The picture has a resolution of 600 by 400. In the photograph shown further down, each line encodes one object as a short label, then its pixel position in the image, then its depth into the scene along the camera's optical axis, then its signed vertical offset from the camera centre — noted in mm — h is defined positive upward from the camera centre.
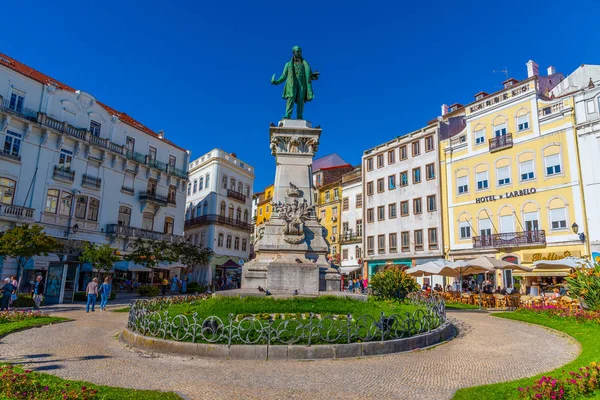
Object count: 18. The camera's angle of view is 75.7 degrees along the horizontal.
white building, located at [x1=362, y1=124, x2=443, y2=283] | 38594 +8170
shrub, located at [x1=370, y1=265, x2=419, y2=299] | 16047 -230
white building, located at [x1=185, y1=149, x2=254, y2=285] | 47406 +7939
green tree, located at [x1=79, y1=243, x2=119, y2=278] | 23797 +732
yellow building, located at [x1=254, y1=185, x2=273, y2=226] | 64137 +11792
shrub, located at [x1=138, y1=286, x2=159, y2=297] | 28816 -1467
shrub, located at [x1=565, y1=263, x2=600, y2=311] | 13273 -84
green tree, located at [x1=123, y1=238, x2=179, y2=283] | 29900 +1373
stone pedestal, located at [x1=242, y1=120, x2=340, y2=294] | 12867 +1554
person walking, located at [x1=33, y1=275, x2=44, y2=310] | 17830 -1408
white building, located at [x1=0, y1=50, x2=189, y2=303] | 27219 +7944
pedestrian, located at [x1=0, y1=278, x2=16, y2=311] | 15962 -1064
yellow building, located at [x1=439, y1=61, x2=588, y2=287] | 28891 +8437
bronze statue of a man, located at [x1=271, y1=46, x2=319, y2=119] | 16984 +8464
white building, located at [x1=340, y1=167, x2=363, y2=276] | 47250 +6769
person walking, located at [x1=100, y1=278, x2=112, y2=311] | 18202 -1108
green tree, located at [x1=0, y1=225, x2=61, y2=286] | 19250 +1232
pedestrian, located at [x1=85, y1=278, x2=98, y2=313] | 17453 -1014
